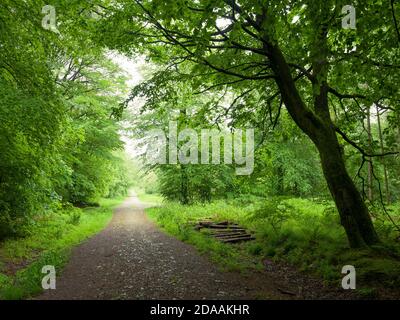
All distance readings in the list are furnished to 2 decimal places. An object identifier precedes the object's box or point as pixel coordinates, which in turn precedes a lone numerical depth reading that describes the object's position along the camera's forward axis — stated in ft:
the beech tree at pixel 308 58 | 19.34
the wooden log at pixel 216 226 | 47.96
